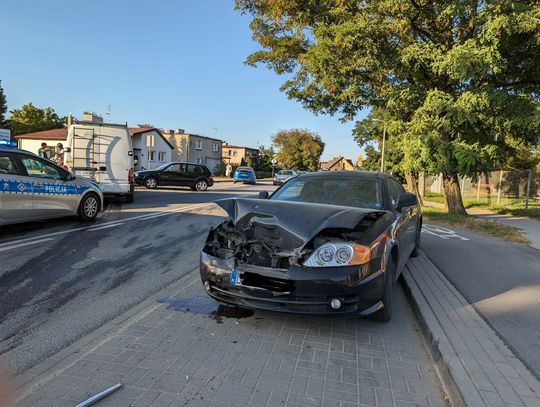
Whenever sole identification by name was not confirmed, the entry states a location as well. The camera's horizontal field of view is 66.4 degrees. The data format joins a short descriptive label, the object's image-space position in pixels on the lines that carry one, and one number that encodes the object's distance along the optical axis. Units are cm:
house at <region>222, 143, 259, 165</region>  7669
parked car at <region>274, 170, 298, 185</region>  4110
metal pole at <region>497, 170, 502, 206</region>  2075
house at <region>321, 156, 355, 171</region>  12206
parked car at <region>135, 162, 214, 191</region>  2364
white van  1348
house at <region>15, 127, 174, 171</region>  4091
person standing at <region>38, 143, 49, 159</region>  1542
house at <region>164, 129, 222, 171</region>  5556
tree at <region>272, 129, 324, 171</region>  7762
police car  799
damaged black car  371
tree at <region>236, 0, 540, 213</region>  1027
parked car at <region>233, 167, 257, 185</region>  3722
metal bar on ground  272
